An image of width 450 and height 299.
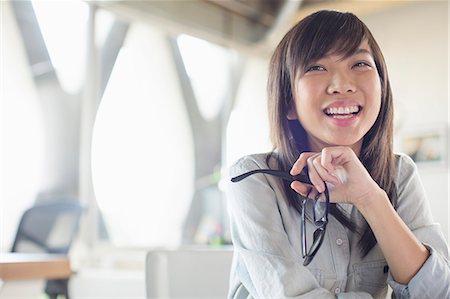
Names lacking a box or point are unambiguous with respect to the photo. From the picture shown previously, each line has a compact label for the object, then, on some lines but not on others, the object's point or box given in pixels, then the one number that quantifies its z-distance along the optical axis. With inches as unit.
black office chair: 144.2
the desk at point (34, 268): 61.7
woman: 37.0
